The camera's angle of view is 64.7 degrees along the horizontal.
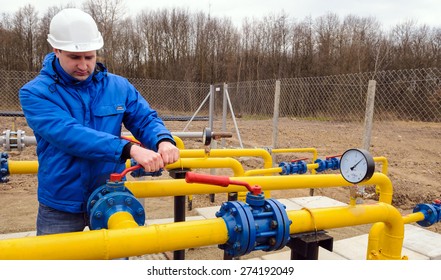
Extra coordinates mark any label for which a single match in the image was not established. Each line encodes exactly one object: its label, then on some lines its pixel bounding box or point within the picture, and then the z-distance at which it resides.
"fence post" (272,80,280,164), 5.29
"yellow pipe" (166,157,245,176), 2.34
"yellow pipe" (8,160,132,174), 1.98
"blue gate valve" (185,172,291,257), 1.00
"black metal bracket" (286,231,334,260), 1.31
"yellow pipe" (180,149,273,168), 2.77
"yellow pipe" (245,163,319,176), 2.86
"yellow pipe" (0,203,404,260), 0.87
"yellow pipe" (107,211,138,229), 1.03
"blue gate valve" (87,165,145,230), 1.11
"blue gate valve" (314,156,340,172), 3.39
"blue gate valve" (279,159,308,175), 3.27
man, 1.19
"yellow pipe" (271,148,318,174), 3.95
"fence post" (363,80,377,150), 3.97
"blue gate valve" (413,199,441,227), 1.89
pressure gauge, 1.41
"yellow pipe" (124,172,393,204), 1.45
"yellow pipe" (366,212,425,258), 1.60
